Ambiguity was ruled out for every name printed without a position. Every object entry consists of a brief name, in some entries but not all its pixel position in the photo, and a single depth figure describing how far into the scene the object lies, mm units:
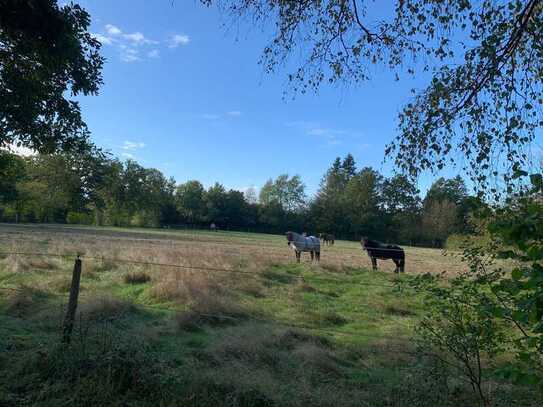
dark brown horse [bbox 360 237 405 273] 18406
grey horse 21102
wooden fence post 4927
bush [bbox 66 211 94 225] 68188
